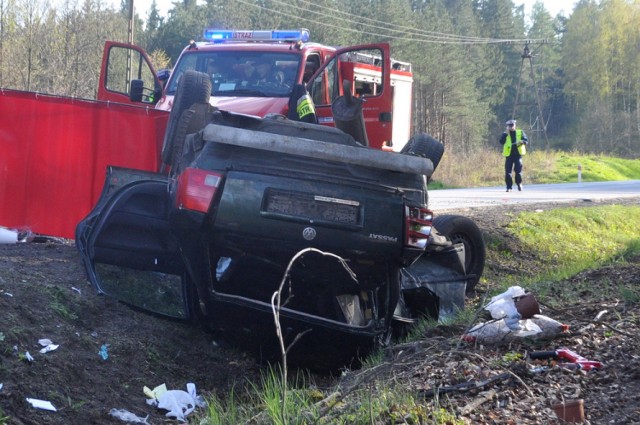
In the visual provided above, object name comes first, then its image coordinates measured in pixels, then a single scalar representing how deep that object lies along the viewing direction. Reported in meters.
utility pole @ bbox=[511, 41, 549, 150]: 85.30
